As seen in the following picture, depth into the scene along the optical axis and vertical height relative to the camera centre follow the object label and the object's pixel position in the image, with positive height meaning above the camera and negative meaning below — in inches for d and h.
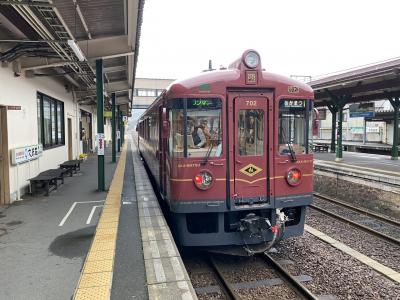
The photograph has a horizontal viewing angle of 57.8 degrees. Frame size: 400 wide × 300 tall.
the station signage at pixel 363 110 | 746.2 +42.2
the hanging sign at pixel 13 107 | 292.5 +20.3
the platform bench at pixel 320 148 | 955.5 -48.1
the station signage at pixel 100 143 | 357.7 -11.7
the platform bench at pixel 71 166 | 447.2 -43.0
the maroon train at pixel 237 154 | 196.4 -13.1
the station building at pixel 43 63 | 242.8 +63.8
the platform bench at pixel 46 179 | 329.7 -43.8
